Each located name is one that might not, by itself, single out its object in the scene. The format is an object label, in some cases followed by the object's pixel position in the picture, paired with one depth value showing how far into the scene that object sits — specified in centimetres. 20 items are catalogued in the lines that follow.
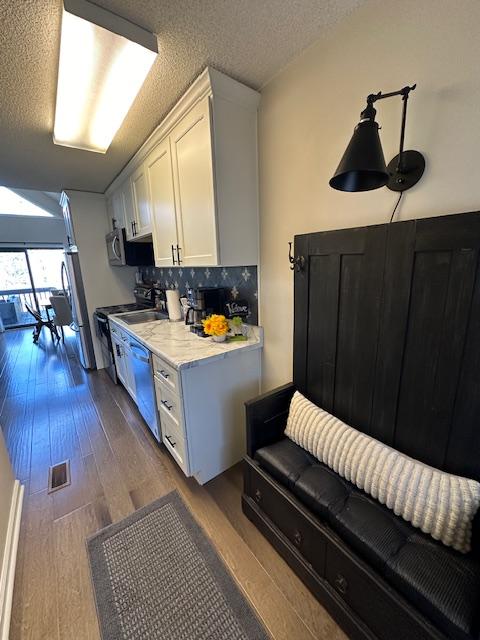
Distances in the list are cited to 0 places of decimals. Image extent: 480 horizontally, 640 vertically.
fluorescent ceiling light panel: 101
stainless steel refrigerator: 345
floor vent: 179
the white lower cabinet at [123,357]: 246
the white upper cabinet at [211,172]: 146
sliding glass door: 633
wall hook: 142
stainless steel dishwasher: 193
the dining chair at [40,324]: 563
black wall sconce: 86
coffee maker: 211
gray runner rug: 106
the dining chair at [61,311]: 478
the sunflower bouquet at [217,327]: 178
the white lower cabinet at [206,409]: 157
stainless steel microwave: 297
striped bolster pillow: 86
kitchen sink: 294
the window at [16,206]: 566
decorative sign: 197
